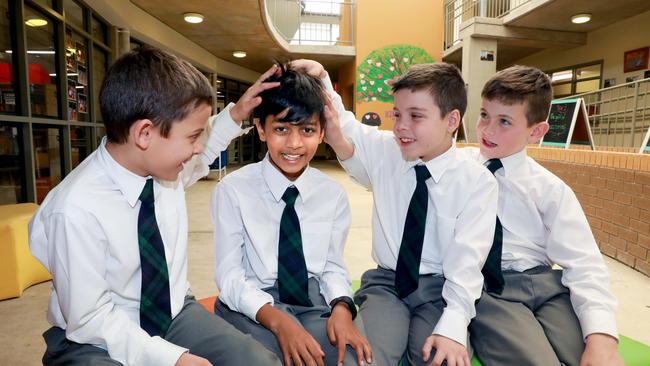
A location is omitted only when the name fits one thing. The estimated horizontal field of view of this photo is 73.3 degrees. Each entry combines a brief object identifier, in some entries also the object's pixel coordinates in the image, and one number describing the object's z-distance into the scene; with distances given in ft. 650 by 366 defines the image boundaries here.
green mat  4.24
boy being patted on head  4.17
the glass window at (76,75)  14.46
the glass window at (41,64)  11.92
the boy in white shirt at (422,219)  4.13
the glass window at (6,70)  10.69
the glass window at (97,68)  17.12
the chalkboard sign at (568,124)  12.84
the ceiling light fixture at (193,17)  20.12
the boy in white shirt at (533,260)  4.02
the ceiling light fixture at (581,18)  23.91
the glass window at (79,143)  15.29
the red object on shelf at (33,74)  10.79
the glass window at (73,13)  14.26
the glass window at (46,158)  12.62
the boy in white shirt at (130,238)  3.31
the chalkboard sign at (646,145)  10.00
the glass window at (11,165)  11.00
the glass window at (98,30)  17.01
